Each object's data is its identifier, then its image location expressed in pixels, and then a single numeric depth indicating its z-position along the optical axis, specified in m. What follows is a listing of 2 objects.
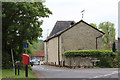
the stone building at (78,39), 27.66
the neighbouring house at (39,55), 78.65
